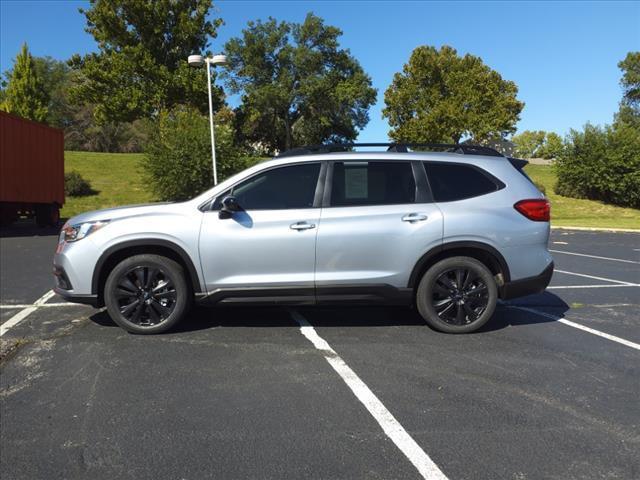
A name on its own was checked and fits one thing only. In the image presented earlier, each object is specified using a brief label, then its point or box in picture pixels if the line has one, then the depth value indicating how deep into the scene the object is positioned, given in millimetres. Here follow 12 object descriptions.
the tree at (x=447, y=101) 49594
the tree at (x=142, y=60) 34531
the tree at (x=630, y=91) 65188
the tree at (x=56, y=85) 65188
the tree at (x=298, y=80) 52344
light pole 18797
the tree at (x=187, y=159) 26797
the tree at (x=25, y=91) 40906
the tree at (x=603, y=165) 33531
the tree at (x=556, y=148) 36375
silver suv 5117
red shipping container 16750
